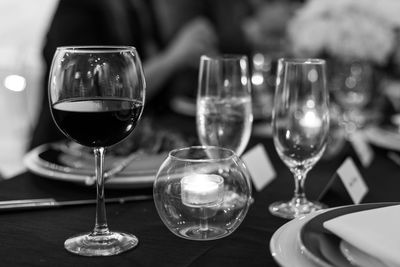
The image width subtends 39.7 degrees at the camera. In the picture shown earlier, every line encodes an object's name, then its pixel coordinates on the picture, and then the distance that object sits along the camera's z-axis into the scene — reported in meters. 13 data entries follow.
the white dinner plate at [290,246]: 0.55
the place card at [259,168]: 0.96
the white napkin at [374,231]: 0.52
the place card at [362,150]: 1.13
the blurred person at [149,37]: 1.96
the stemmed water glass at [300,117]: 0.83
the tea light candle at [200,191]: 0.67
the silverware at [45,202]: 0.80
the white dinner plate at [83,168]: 0.88
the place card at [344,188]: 0.85
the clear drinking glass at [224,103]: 0.92
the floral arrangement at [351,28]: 1.42
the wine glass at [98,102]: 0.67
